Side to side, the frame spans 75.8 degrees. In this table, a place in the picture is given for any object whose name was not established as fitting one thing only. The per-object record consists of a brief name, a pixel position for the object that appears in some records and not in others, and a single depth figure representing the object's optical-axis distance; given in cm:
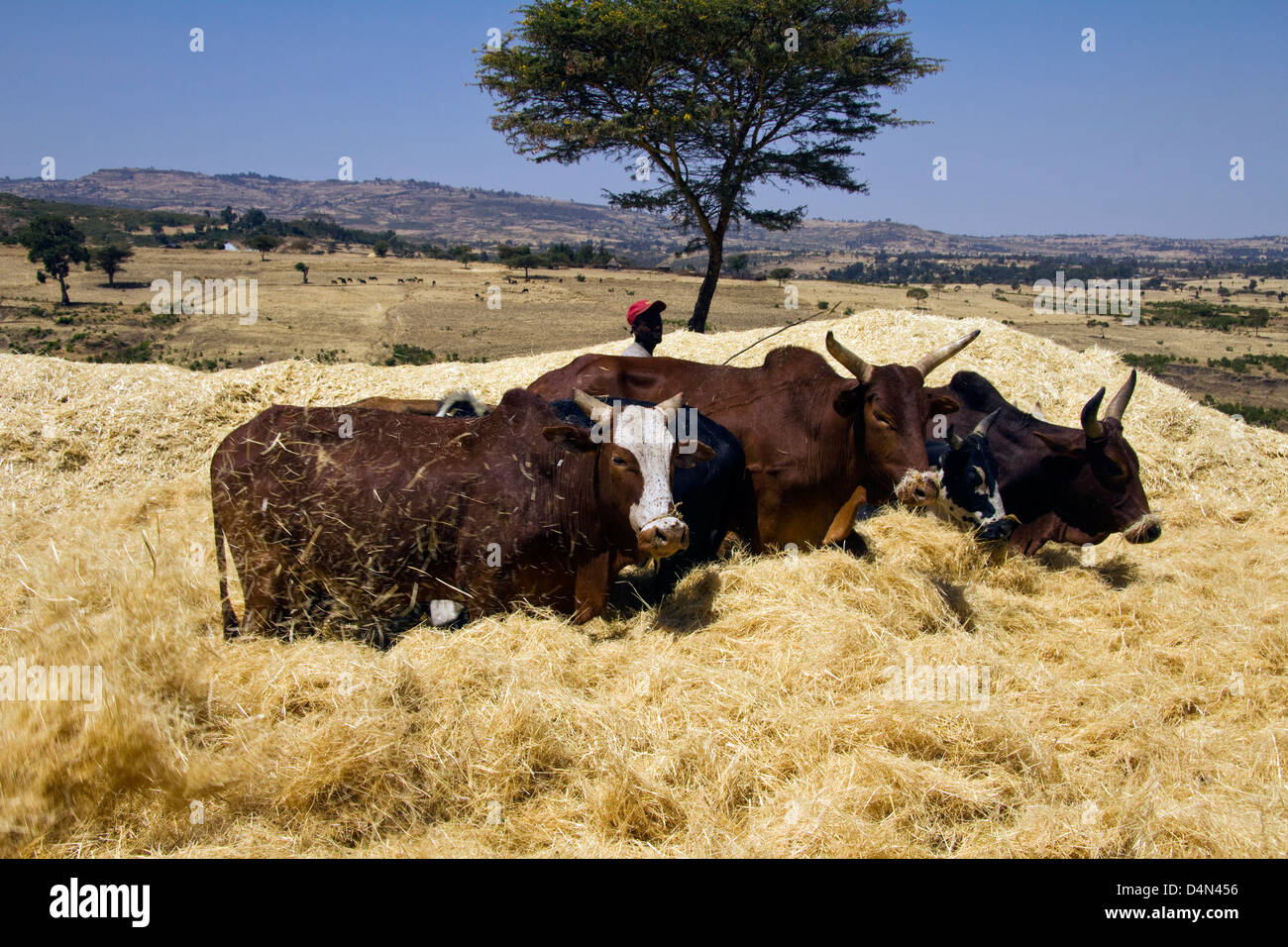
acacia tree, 1758
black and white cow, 678
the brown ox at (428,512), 510
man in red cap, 953
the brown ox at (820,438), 613
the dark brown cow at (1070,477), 731
